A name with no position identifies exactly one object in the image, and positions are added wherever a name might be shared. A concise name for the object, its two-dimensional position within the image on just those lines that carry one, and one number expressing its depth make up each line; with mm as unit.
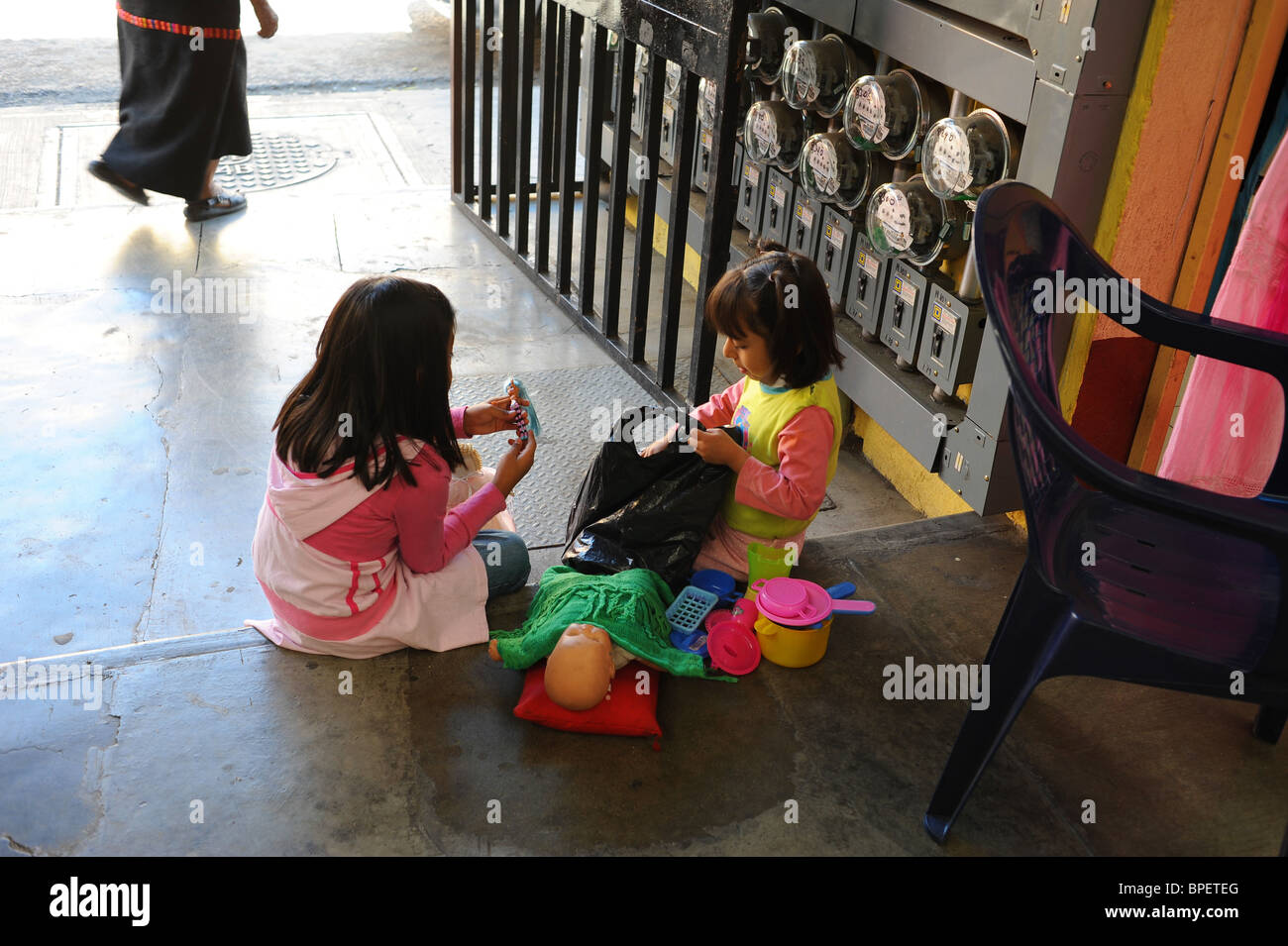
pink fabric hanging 2066
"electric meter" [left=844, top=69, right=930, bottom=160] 2820
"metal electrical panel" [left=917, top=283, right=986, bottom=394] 2773
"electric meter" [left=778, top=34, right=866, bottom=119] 3045
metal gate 3057
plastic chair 1551
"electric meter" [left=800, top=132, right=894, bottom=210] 3059
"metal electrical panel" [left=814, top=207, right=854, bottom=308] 3221
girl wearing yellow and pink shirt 2344
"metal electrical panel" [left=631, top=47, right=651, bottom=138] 4145
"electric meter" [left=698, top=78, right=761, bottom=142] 3500
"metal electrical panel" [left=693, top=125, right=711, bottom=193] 3918
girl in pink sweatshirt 2023
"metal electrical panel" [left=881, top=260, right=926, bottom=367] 2939
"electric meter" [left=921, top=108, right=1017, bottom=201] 2564
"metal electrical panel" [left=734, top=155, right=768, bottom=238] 3604
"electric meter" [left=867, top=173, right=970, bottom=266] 2797
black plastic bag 2447
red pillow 2094
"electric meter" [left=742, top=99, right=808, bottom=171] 3312
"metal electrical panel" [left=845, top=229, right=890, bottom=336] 3096
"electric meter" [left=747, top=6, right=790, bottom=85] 3309
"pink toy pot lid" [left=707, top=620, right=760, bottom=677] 2266
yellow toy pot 2270
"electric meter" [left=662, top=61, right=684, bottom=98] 3912
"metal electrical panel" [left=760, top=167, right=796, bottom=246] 3469
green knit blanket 2168
